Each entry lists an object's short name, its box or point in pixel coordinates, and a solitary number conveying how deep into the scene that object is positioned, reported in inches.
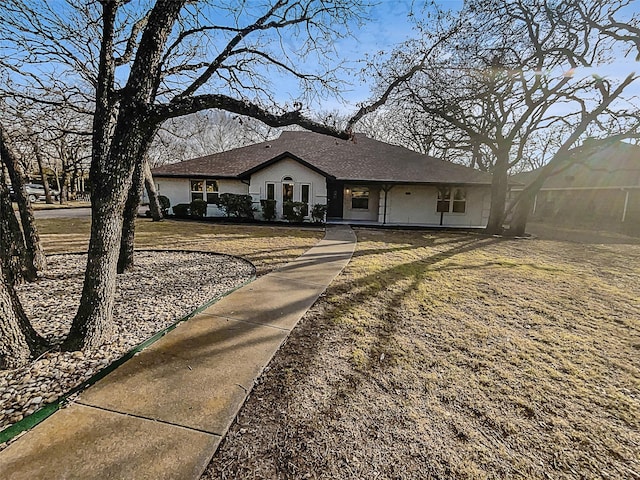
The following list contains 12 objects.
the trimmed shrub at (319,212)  610.2
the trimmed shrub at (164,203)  674.7
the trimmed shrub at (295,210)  612.7
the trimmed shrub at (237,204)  630.5
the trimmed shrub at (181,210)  661.3
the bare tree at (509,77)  469.7
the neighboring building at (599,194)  759.7
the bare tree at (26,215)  206.1
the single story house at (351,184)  625.9
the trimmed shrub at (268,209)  621.3
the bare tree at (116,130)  119.4
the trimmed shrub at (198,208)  656.4
